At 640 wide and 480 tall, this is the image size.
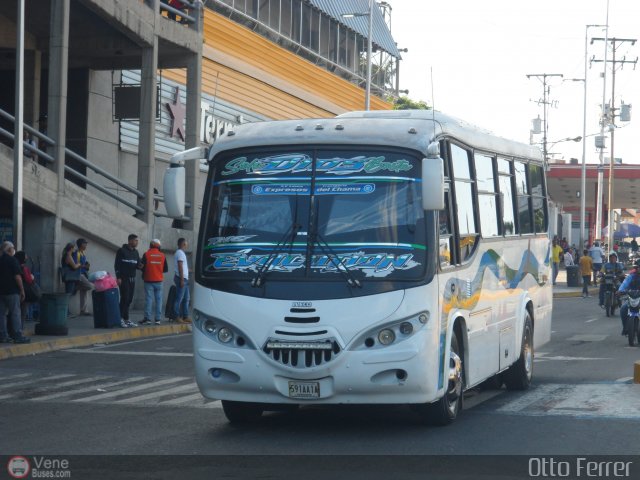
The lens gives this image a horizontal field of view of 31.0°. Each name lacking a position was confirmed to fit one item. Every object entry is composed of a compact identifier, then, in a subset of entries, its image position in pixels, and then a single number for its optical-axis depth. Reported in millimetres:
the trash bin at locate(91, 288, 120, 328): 22641
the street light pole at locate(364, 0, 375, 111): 45612
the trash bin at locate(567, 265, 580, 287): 50531
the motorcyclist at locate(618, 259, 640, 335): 21711
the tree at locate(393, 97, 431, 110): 82625
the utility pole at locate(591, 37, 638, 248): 69250
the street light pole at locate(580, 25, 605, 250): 64581
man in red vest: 23484
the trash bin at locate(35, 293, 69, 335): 20641
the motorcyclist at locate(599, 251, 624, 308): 32250
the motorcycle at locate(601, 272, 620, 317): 31875
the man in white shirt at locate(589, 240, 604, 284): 50562
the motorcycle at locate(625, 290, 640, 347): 21750
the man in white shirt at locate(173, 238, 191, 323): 24359
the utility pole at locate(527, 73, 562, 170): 86062
